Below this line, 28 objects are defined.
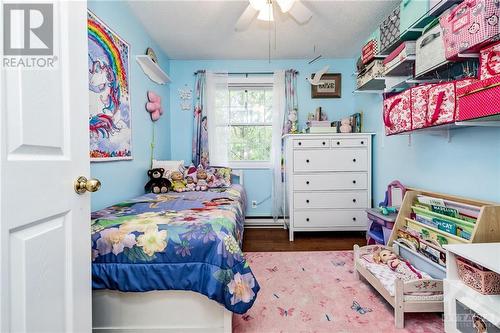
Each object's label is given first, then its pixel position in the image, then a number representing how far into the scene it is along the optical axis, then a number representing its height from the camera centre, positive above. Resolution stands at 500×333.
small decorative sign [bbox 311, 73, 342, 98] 3.68 +1.11
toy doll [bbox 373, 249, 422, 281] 1.67 -0.72
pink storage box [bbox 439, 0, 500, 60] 1.22 +0.70
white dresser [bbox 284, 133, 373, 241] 3.06 -0.17
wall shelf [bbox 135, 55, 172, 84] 2.59 +1.08
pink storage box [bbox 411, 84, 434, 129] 1.64 +0.39
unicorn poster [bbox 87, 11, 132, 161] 1.85 +0.57
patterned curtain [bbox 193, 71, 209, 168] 3.58 +0.58
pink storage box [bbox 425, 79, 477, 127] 1.42 +0.35
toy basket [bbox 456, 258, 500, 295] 1.16 -0.55
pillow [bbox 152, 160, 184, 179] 2.94 -0.02
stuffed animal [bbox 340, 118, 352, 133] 3.18 +0.47
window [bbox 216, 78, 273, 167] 3.74 +0.62
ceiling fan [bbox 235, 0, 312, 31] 2.06 +1.30
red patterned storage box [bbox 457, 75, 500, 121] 1.17 +0.31
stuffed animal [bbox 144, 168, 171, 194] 2.73 -0.19
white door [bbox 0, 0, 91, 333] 0.64 -0.06
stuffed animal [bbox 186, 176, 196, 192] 2.86 -0.23
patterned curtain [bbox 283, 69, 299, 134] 3.59 +0.96
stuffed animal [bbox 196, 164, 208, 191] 2.90 -0.18
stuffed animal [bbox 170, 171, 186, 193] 2.84 -0.19
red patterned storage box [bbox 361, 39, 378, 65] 2.33 +1.06
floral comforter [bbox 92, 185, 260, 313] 1.24 -0.49
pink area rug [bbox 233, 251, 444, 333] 1.49 -0.95
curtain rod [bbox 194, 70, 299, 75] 3.67 +1.31
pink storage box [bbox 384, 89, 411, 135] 1.83 +0.38
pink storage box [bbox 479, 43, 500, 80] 1.21 +0.49
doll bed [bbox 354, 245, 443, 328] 1.45 -0.77
